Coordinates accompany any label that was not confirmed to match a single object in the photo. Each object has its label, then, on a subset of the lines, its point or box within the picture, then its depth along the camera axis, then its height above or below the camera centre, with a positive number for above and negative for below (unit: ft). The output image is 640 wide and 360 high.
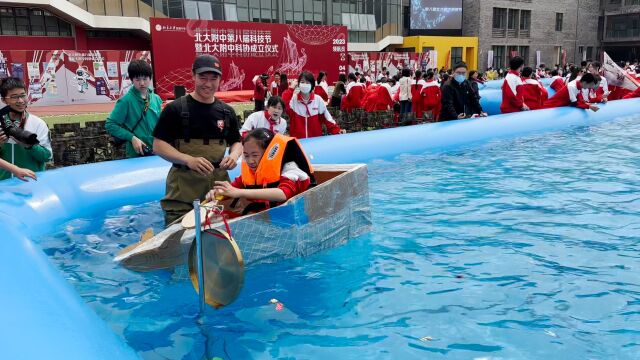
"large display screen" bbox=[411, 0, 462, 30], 115.03 +13.47
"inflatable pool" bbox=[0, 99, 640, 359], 6.83 -3.02
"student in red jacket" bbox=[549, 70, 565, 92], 44.97 -0.70
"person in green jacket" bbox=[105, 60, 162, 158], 16.43 -0.90
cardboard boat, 11.05 -3.26
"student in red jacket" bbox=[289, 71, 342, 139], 22.82 -1.43
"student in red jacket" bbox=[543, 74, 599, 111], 35.01 -1.39
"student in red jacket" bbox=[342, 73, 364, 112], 40.16 -1.25
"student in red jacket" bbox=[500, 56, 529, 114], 33.32 -1.14
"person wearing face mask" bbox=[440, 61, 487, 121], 30.14 -1.25
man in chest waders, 11.27 -1.20
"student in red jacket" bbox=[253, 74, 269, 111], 47.31 -0.74
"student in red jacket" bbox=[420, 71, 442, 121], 37.45 -1.11
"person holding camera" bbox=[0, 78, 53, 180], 14.48 -1.12
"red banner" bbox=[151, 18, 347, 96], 62.28 +4.35
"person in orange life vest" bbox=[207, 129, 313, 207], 12.16 -1.89
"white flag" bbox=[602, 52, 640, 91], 45.11 -0.27
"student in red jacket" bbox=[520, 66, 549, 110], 35.04 -1.15
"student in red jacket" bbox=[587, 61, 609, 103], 38.27 -1.20
